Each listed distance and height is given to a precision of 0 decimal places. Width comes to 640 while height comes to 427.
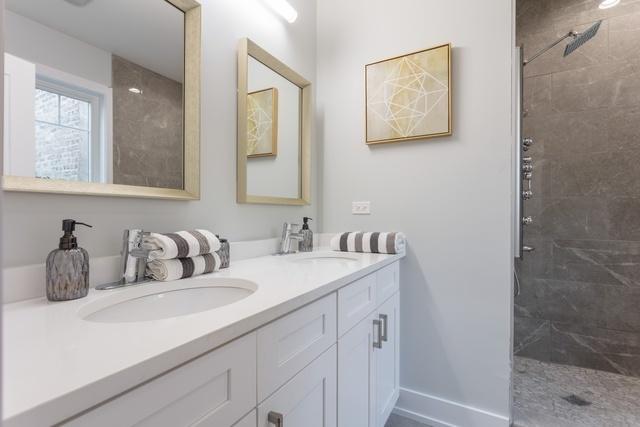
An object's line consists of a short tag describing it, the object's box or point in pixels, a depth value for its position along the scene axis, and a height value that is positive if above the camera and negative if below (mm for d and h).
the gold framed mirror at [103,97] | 774 +327
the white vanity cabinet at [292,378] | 469 -344
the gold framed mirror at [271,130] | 1374 +405
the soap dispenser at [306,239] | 1680 -143
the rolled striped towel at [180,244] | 928 -98
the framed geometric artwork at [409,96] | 1568 +595
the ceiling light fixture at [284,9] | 1547 +1000
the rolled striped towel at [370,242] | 1569 -153
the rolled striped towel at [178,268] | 933 -168
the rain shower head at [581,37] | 1874 +1039
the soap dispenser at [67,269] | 732 -134
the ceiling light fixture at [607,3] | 1986 +1299
